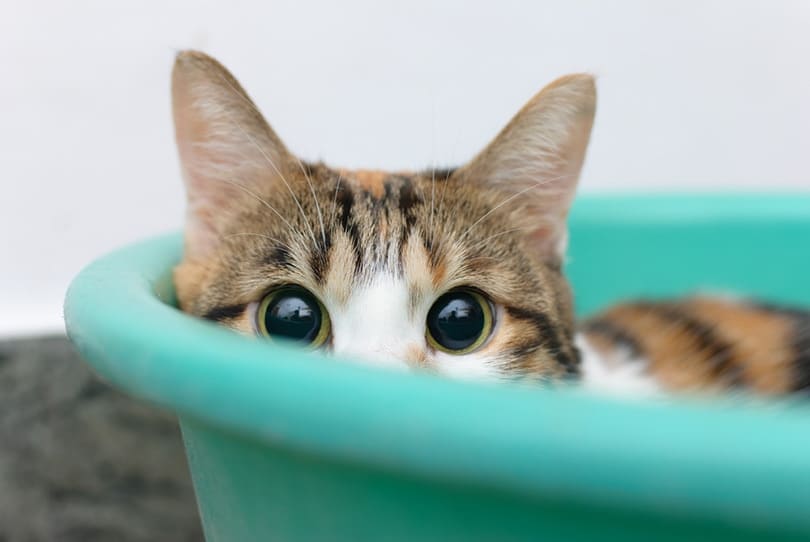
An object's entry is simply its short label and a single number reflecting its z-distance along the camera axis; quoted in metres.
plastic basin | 0.30
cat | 0.48
